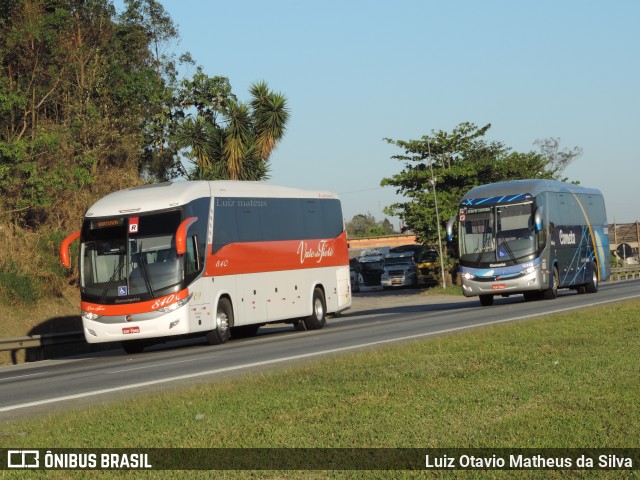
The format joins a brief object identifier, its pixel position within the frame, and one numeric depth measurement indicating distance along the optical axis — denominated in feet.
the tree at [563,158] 339.16
